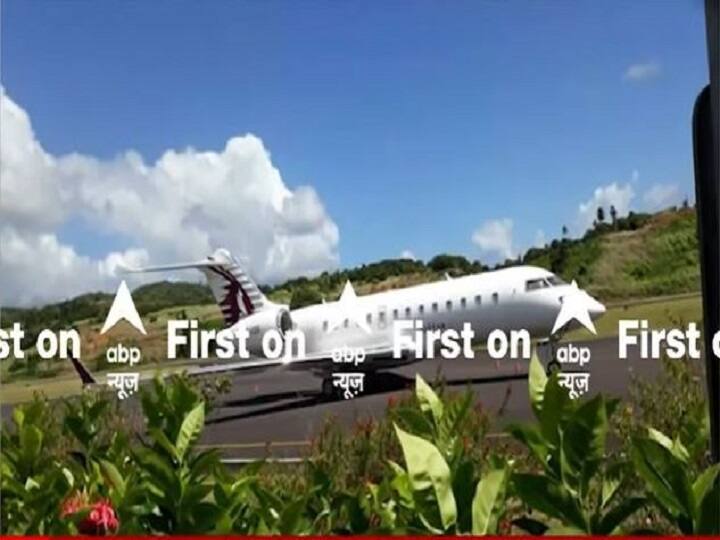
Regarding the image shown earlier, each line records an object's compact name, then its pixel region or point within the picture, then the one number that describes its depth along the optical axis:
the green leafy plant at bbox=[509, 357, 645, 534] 2.43
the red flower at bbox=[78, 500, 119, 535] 2.63
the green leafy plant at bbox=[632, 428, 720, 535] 2.45
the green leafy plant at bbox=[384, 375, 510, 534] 2.43
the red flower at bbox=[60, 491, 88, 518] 2.71
